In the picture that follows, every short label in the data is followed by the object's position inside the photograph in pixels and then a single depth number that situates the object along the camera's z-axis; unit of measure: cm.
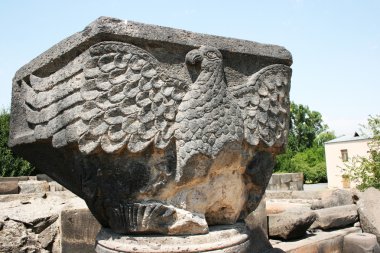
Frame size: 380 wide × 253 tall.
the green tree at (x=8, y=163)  1418
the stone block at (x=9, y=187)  571
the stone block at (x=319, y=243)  364
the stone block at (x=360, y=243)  400
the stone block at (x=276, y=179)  1043
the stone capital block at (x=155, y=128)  166
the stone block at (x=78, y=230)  298
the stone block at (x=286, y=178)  1020
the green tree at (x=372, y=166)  784
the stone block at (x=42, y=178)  757
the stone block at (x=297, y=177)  1021
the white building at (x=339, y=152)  2078
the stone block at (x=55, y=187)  616
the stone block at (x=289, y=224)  376
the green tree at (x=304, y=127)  3128
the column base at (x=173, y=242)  174
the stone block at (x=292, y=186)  1010
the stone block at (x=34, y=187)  585
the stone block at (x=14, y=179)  787
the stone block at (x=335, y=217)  441
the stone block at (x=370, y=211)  444
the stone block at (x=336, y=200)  525
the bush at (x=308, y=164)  2328
